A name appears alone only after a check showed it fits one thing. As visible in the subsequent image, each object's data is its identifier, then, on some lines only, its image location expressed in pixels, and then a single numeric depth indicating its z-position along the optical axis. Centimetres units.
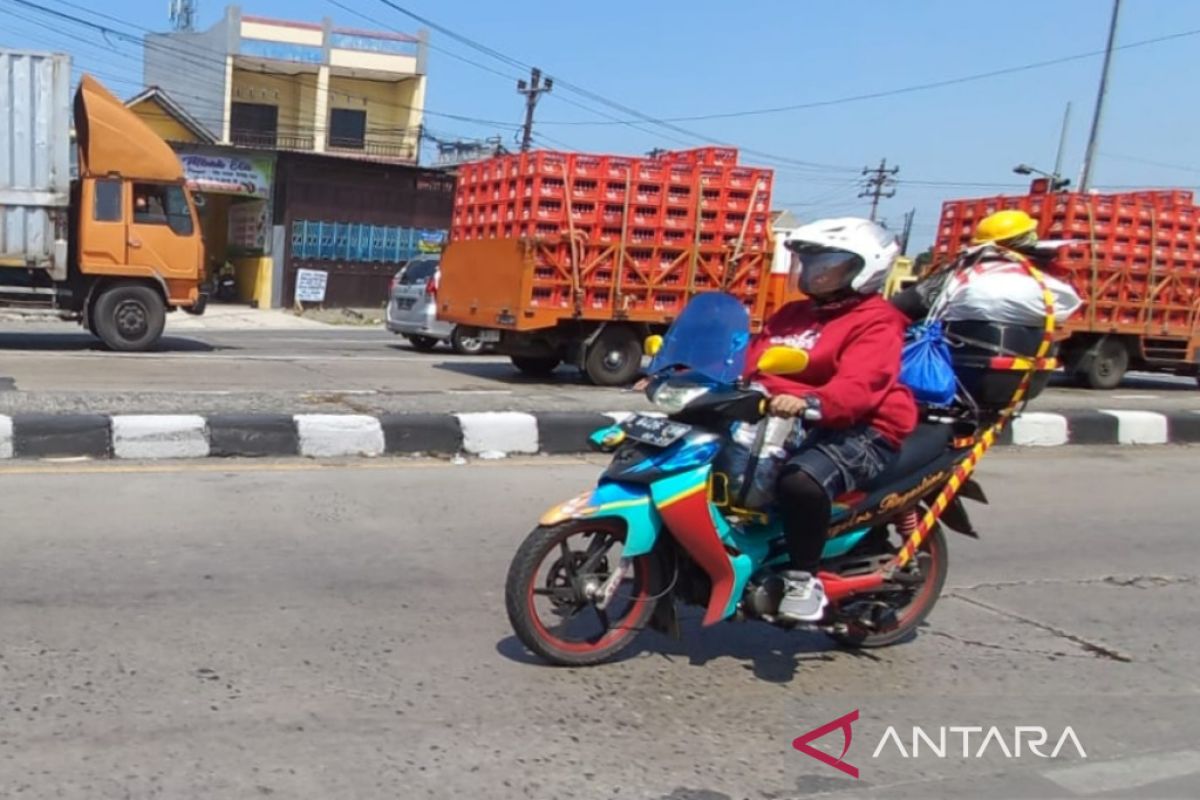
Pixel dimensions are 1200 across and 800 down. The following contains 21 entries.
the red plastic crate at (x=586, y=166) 1231
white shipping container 1363
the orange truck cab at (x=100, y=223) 1382
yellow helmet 461
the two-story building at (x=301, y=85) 3453
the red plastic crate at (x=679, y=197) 1276
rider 393
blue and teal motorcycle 390
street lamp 1958
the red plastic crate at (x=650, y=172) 1260
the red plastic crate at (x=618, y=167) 1245
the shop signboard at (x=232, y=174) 2847
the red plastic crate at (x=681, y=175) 1273
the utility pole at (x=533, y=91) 3566
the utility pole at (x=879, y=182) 5400
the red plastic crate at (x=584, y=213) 1240
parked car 1706
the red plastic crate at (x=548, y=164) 1220
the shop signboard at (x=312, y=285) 2928
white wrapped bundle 441
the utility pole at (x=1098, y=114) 2416
